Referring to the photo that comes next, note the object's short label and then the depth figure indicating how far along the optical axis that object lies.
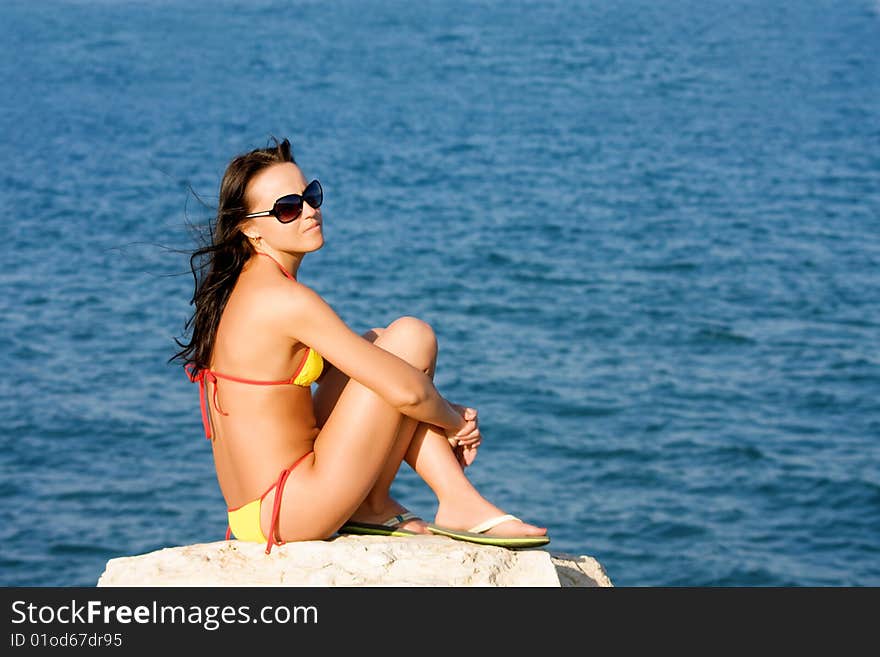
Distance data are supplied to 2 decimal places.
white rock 4.22
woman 4.30
